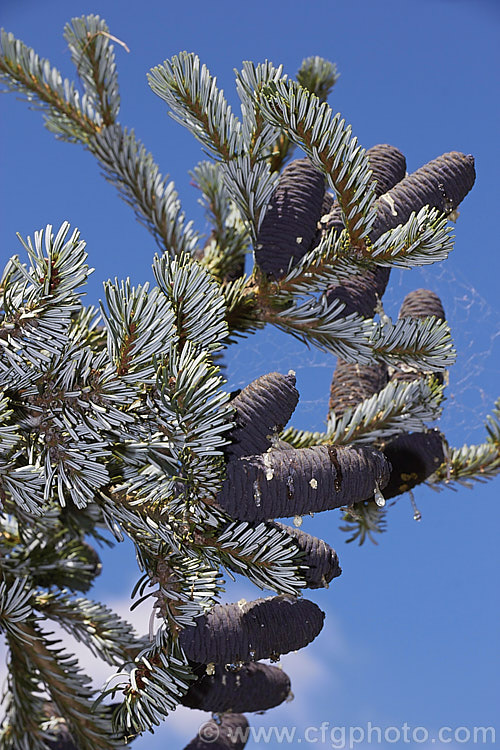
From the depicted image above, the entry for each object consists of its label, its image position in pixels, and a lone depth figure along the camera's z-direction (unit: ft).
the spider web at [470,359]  3.81
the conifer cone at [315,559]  3.49
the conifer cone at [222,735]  3.98
